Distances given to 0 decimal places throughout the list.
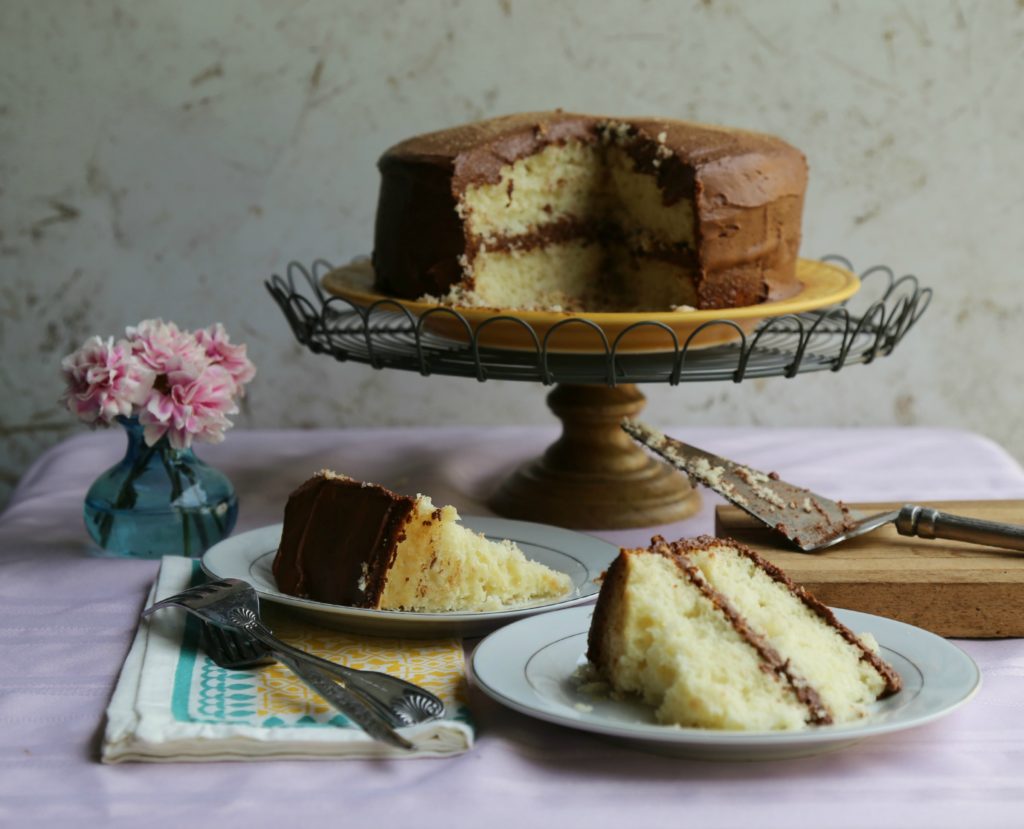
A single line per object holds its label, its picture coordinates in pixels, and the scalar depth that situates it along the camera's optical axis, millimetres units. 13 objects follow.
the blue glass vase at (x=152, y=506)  1280
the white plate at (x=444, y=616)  1012
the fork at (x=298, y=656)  862
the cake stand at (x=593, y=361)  1289
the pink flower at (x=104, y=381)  1239
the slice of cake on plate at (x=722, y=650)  816
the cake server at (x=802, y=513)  1115
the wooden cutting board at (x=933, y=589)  1053
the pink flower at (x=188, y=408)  1242
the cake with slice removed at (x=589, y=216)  1508
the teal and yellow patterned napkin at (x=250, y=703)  832
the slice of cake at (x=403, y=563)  1032
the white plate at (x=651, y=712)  788
